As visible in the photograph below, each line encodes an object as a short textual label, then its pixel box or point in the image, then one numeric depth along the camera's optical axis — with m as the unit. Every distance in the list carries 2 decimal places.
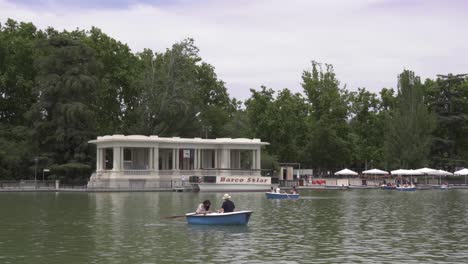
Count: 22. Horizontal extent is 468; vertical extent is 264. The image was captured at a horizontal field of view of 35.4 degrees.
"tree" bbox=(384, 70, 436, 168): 97.62
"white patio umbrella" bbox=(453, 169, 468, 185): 89.27
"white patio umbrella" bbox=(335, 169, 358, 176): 94.72
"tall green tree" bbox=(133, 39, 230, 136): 94.88
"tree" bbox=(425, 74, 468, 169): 104.88
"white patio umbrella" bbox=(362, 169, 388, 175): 94.50
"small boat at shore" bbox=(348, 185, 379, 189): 91.44
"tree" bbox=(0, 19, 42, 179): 84.88
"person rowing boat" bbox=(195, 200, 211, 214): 35.36
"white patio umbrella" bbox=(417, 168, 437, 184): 89.88
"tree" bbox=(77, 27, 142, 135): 98.50
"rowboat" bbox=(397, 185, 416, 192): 83.31
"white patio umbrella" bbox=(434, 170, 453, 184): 90.61
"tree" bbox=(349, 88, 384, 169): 111.81
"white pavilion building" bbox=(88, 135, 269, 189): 79.81
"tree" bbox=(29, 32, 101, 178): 83.31
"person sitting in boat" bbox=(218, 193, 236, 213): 34.81
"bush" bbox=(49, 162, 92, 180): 80.16
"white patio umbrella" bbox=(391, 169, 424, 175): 89.94
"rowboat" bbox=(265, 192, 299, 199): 61.38
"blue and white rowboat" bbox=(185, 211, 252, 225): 34.16
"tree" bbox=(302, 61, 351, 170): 104.50
